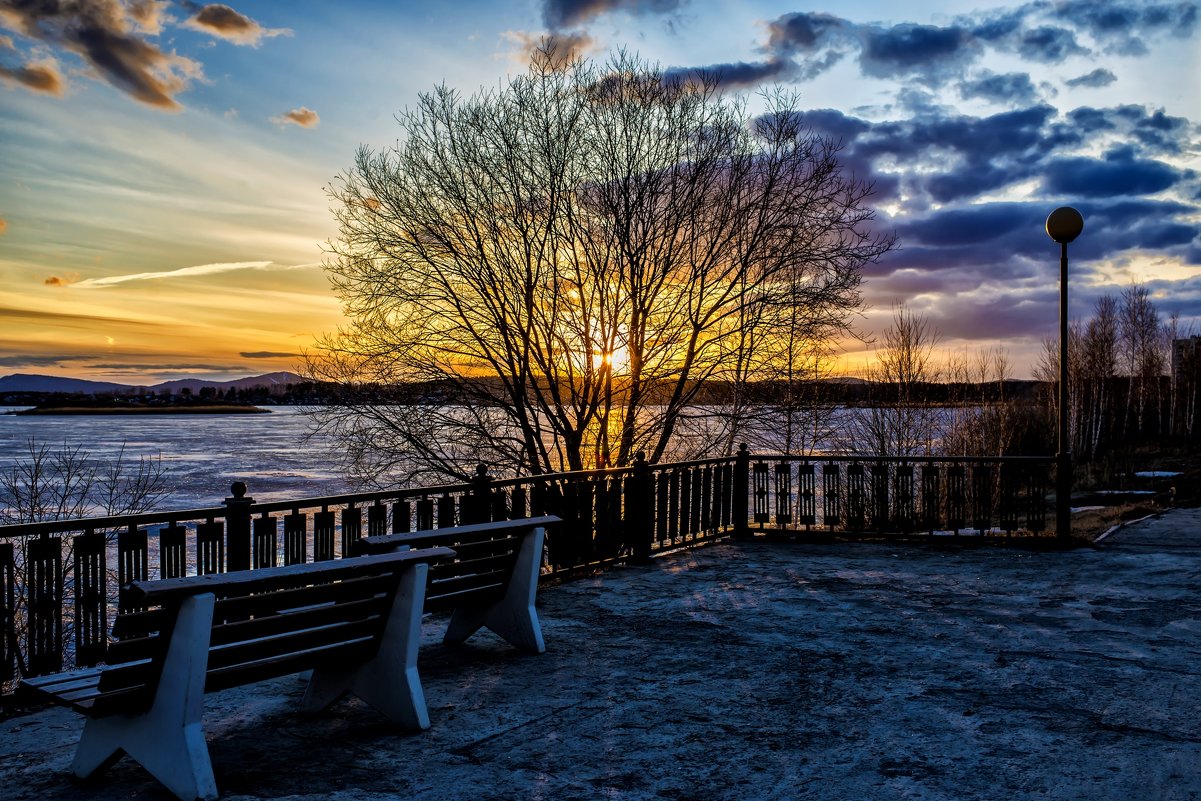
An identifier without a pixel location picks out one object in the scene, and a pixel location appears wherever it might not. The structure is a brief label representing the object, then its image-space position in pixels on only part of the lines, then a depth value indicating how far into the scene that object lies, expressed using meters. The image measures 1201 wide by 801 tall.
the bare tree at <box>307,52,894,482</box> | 16.88
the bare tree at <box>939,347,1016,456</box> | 34.75
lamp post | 12.03
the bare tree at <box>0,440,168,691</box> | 14.17
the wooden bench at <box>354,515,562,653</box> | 6.02
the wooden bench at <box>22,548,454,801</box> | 3.86
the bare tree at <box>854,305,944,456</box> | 31.83
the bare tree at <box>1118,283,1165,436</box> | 66.81
